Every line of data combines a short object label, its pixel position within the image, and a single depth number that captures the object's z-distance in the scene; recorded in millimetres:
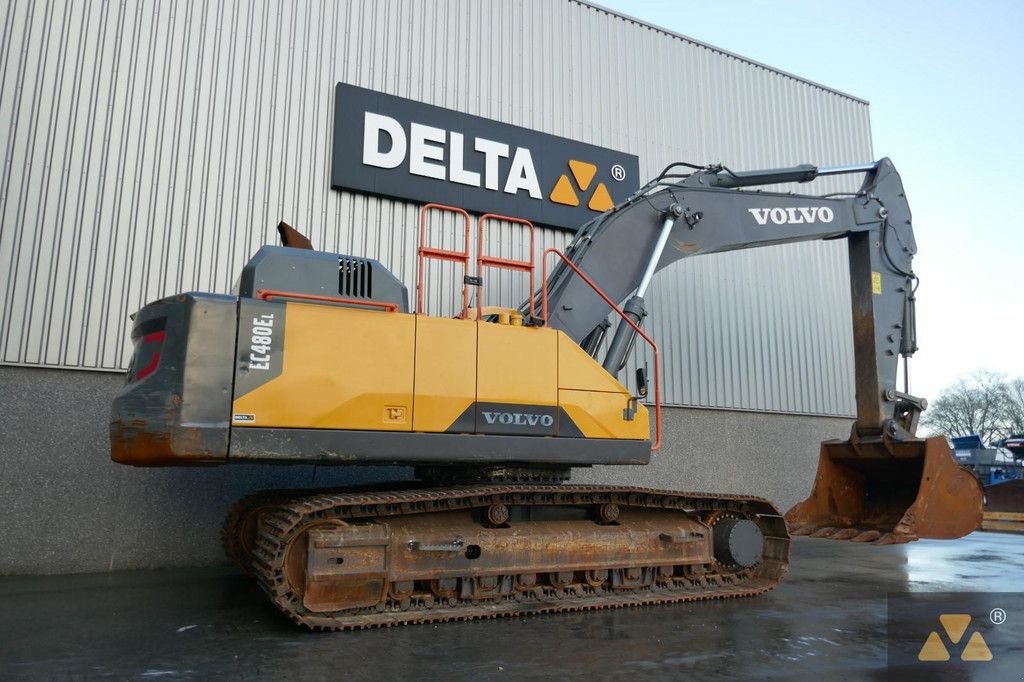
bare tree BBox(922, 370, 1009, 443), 49406
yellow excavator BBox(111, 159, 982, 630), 5016
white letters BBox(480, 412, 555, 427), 5652
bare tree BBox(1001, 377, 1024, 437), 47688
